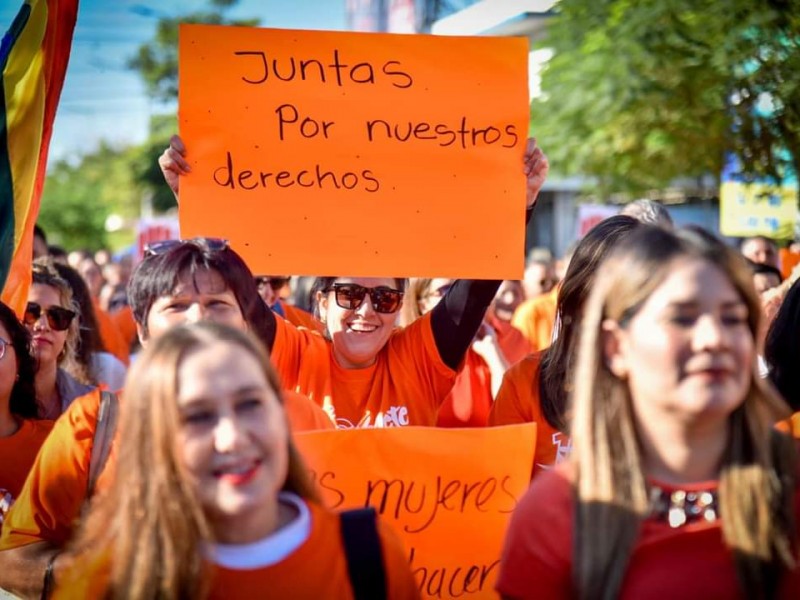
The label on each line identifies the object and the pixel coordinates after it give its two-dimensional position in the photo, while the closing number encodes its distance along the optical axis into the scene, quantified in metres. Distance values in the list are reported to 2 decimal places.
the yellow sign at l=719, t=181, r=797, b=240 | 12.17
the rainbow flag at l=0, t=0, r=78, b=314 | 3.71
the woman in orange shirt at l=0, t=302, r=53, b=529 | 3.30
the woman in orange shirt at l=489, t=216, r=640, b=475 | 3.16
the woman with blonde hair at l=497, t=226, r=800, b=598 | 1.97
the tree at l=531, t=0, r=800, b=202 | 9.55
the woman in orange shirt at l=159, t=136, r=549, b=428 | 3.63
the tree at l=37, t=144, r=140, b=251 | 57.47
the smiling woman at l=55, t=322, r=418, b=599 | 2.03
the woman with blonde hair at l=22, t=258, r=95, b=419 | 4.18
